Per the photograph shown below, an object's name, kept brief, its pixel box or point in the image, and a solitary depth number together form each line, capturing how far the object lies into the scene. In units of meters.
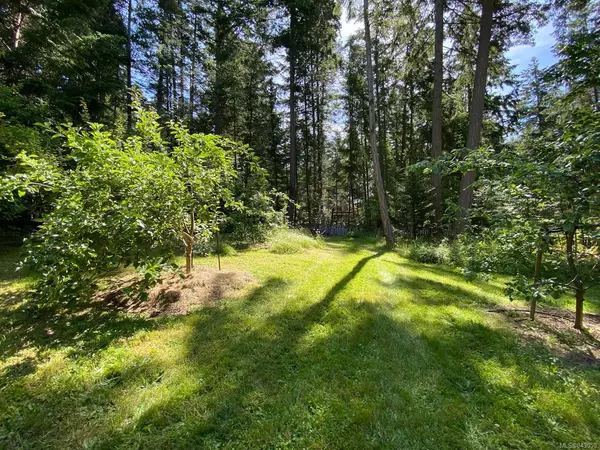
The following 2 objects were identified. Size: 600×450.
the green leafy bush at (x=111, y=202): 2.74
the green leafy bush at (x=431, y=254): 7.24
